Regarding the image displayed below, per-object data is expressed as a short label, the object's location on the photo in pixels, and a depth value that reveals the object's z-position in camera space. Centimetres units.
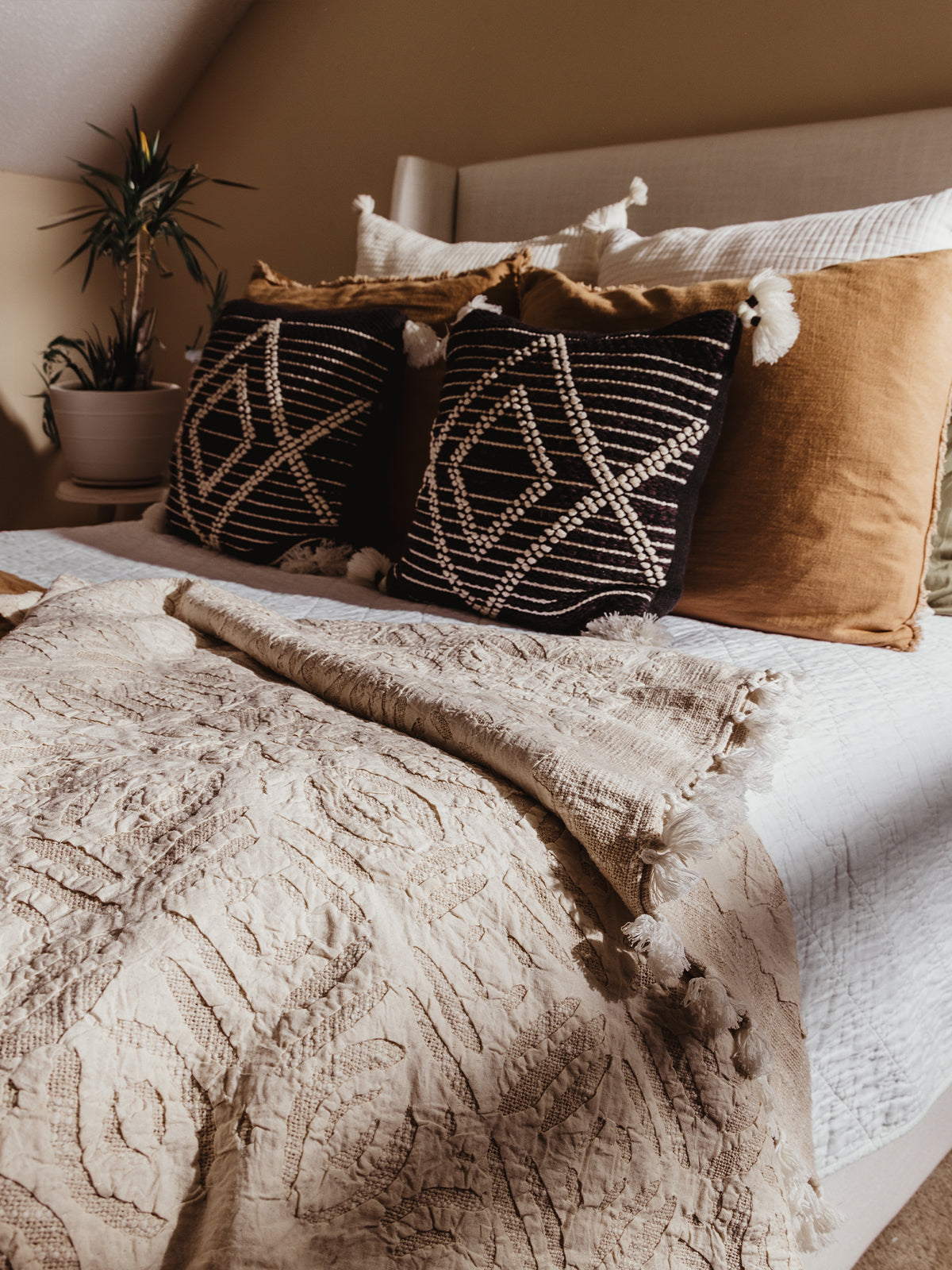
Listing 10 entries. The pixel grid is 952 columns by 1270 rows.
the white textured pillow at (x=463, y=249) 158
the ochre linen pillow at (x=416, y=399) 145
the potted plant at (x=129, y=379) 241
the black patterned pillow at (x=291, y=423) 139
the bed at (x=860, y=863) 73
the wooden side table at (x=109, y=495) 249
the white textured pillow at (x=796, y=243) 124
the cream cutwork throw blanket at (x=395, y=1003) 46
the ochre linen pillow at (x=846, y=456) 110
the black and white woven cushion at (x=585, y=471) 108
